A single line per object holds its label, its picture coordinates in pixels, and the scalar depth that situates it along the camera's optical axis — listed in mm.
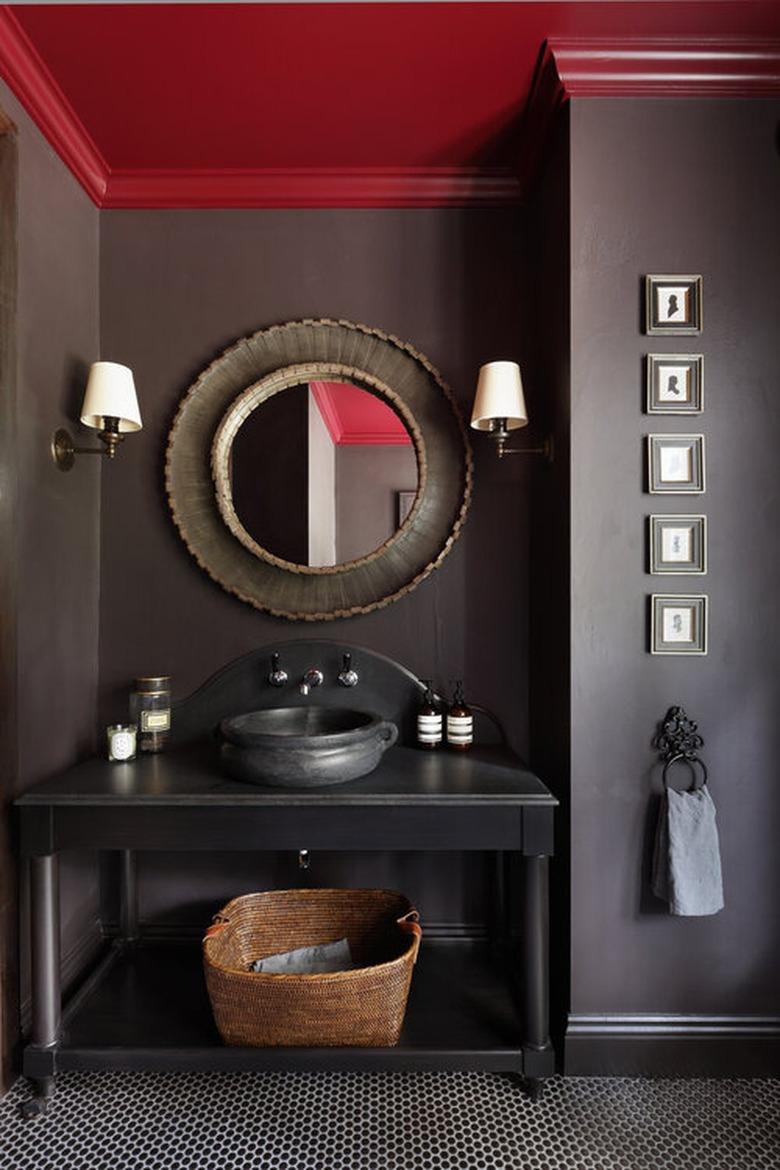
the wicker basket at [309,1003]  1738
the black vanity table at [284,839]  1754
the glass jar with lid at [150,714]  2141
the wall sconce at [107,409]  2061
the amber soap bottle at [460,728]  2156
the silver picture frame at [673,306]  1880
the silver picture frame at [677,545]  1880
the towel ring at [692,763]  1875
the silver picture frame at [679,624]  1879
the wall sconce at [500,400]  2049
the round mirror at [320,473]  2332
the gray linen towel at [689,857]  1771
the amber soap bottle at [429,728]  2174
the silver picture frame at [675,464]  1879
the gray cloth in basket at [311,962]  2041
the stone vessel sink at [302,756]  1783
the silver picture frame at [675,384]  1879
